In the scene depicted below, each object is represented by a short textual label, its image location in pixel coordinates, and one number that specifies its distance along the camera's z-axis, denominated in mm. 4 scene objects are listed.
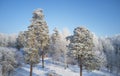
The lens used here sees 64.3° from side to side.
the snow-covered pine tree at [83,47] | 18136
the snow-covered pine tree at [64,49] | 30716
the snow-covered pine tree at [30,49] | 19830
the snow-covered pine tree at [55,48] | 33873
